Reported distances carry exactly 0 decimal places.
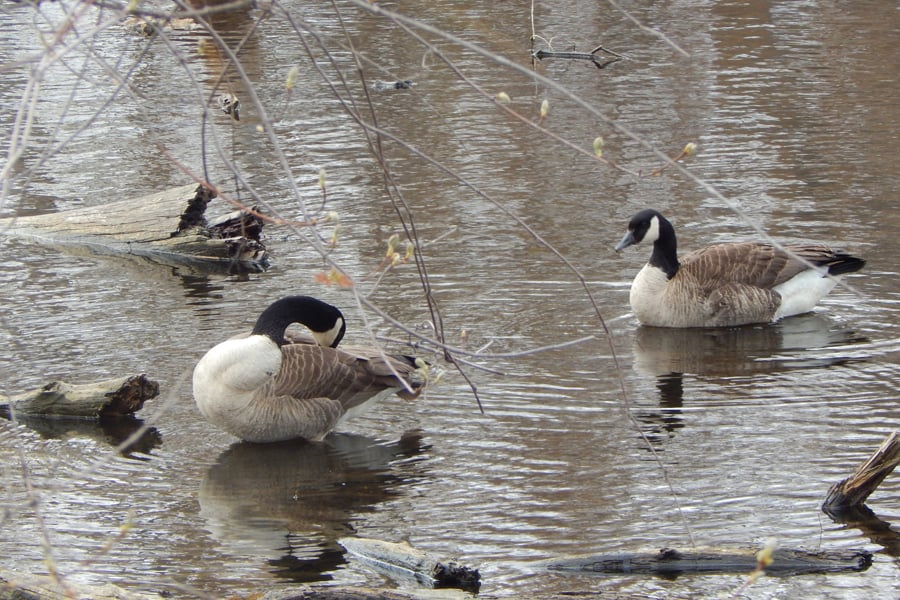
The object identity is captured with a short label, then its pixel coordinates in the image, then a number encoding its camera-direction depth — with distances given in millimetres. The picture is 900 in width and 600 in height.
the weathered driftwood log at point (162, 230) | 24422
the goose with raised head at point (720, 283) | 20797
